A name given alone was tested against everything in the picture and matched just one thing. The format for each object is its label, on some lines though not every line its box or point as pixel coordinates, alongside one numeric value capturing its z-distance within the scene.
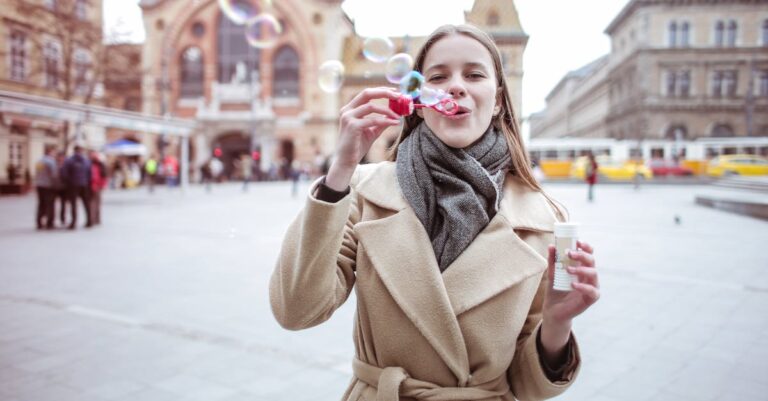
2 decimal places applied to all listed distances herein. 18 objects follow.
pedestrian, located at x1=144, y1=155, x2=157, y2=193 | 25.73
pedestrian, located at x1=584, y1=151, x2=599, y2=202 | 17.67
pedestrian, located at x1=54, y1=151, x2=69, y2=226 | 11.88
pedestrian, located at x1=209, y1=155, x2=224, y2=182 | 33.18
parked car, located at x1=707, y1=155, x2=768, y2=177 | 29.12
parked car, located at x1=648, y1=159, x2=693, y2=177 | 33.84
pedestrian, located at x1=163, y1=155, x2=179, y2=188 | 25.38
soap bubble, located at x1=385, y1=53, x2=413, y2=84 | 2.88
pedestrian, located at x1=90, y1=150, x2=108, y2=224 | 12.04
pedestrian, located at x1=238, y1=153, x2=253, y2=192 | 25.91
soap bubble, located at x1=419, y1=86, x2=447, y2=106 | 1.45
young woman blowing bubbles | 1.33
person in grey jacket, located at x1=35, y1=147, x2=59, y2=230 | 11.59
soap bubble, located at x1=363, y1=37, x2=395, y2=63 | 3.55
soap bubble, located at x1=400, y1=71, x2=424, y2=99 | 1.60
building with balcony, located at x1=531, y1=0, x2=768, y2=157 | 37.31
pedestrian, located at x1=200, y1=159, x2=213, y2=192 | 25.16
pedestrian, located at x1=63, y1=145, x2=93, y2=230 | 11.70
